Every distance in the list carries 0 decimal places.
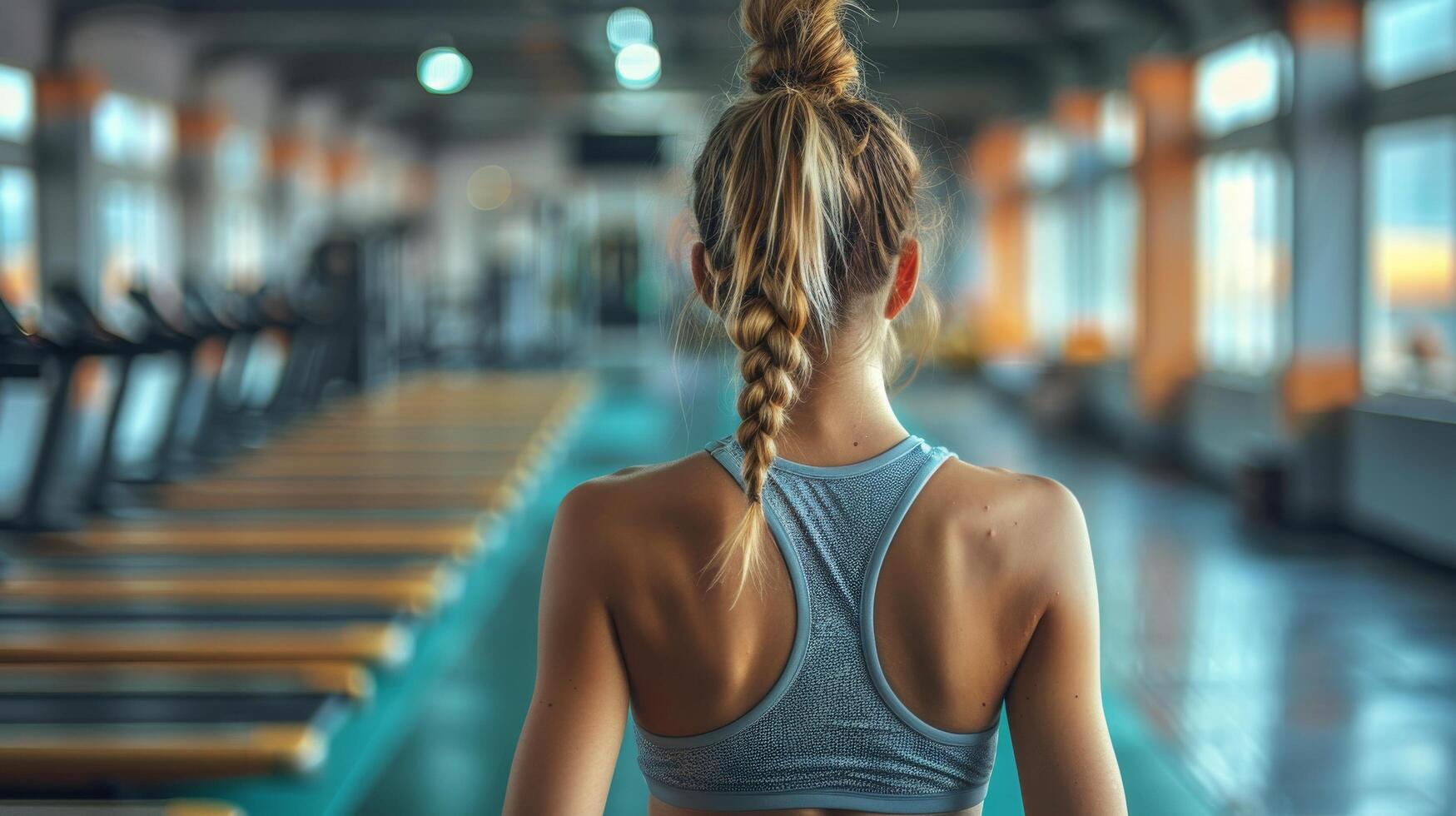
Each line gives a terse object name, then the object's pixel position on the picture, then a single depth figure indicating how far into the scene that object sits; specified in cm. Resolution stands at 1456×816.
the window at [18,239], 1108
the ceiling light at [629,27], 1027
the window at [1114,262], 1164
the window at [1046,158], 1417
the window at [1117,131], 1145
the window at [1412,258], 640
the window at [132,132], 1242
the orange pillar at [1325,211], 734
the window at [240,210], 1540
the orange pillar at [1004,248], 1711
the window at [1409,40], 621
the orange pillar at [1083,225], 1266
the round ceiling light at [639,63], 1023
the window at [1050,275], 1426
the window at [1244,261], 787
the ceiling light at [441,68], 1052
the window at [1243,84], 804
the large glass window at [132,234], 1241
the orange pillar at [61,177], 1146
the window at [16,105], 1085
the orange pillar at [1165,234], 1009
